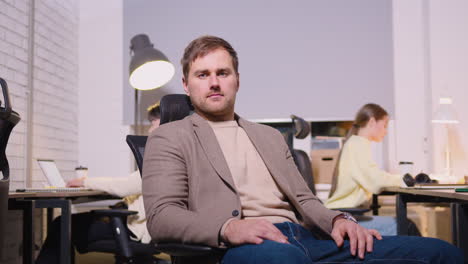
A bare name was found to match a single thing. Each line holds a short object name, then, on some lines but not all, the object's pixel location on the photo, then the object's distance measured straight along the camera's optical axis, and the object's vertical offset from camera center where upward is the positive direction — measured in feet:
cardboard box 13.75 -0.23
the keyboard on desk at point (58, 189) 9.45 -0.62
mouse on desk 10.41 -0.51
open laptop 10.90 -0.37
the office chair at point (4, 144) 4.66 +0.12
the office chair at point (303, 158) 11.12 -0.07
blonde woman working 10.35 -0.38
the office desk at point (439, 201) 6.88 -0.81
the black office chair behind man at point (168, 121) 4.51 +0.10
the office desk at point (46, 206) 7.54 -0.80
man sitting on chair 4.50 -0.39
